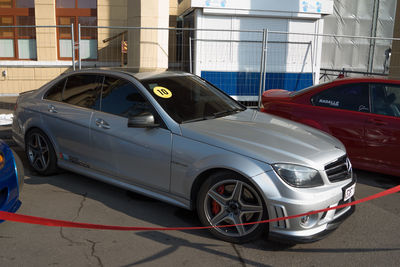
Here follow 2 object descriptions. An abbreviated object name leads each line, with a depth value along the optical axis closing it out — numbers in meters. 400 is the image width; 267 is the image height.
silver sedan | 3.59
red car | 5.39
